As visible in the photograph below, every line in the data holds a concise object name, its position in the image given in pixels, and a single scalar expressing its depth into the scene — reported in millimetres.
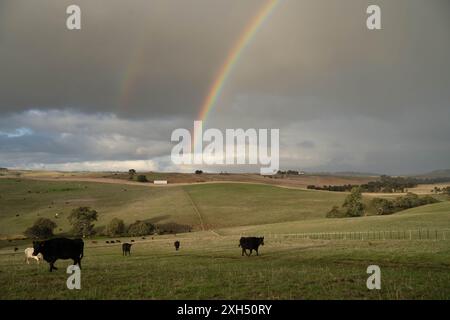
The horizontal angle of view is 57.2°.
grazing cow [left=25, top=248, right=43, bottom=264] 31756
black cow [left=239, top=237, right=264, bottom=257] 35688
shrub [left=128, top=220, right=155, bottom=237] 86062
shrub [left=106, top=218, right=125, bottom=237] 84750
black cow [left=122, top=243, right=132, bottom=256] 42688
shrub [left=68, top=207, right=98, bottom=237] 85500
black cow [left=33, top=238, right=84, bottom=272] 22641
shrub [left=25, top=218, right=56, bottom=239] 82031
